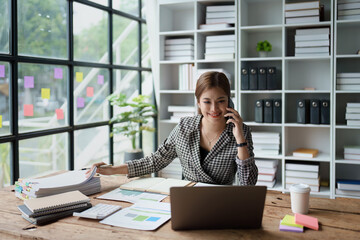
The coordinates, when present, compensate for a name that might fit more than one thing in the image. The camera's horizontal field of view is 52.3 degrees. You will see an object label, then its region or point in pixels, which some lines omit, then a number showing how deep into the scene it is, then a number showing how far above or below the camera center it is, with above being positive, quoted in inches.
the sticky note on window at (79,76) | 134.3 +12.1
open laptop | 53.4 -14.4
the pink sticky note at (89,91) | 140.6 +6.9
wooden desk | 52.4 -18.0
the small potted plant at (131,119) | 145.1 -4.2
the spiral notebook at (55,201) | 59.1 -15.6
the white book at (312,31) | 143.3 +30.7
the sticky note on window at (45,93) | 119.9 +5.3
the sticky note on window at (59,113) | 126.0 -1.5
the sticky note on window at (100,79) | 146.9 +11.9
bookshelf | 144.8 +16.9
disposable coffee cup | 60.6 -15.0
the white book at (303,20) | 144.0 +35.2
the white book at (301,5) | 143.5 +40.7
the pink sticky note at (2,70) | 104.1 +11.1
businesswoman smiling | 82.1 -8.7
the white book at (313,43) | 143.0 +25.7
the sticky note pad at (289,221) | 55.4 -17.6
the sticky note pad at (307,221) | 55.4 -17.5
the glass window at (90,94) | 135.7 +5.7
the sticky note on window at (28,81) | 113.0 +8.6
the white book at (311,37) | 142.9 +28.2
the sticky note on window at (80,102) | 135.8 +2.6
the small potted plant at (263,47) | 153.5 +25.7
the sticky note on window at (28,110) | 113.6 -0.2
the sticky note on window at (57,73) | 123.8 +12.3
